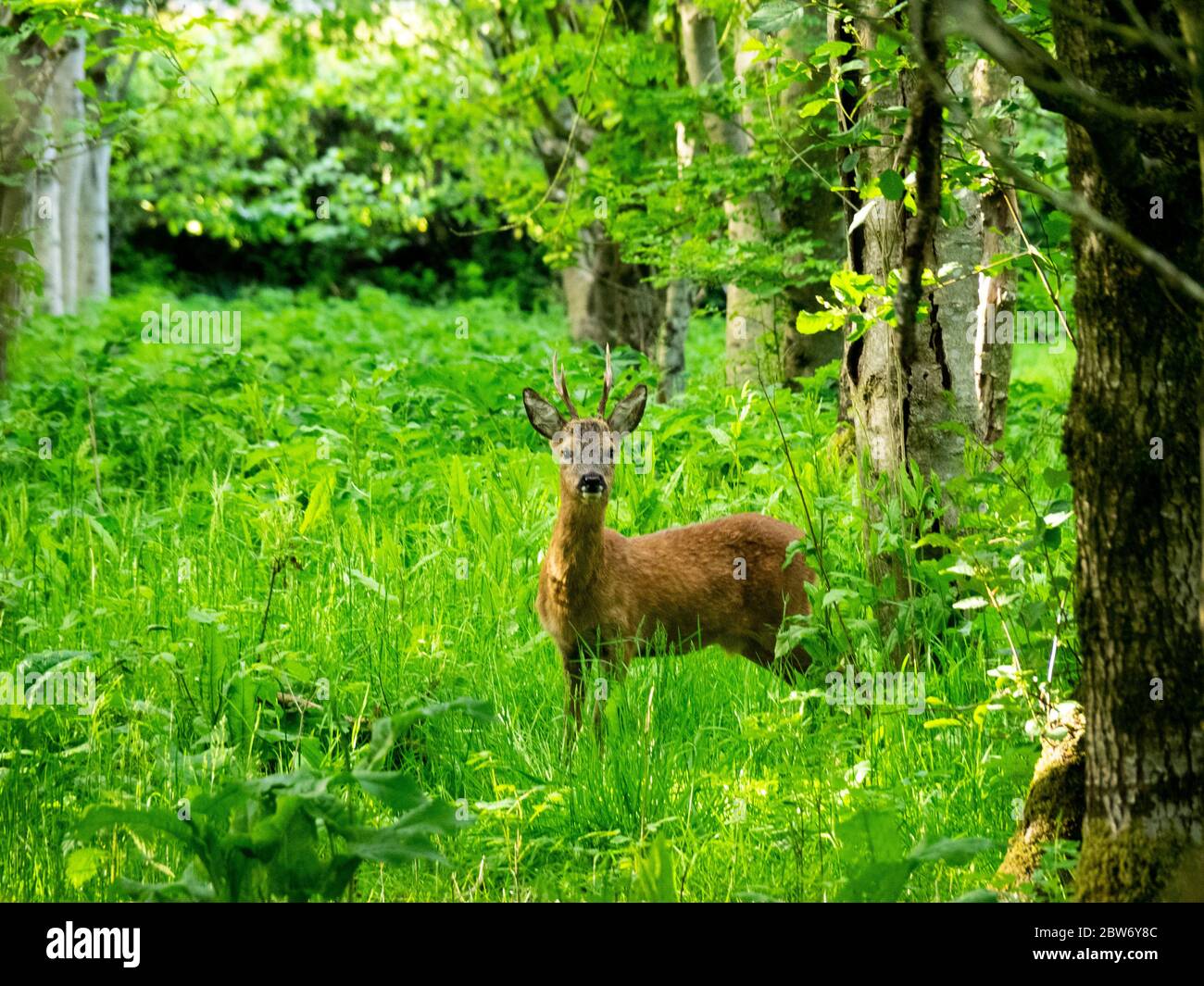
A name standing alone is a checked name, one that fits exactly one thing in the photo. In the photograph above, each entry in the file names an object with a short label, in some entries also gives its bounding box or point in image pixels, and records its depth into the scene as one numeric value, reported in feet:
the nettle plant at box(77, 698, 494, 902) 18.75
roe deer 35.29
